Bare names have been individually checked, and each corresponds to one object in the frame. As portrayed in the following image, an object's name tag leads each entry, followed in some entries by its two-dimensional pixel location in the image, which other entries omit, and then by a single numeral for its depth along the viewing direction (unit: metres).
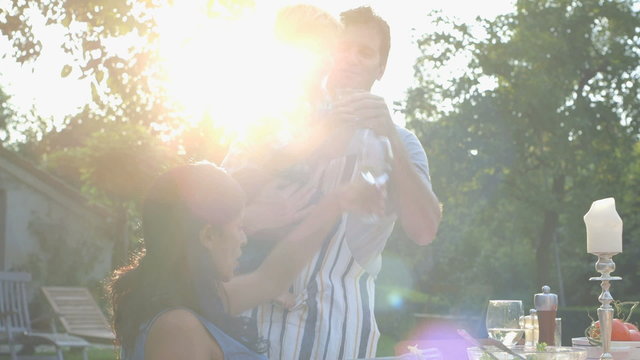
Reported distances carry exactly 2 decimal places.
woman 2.29
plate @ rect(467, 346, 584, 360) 2.76
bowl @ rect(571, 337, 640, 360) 3.62
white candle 3.50
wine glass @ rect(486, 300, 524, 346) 3.58
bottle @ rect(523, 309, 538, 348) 3.68
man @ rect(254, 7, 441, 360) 2.61
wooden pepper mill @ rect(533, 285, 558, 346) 3.59
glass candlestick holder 3.51
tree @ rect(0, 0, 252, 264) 9.02
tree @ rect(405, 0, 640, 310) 28.05
